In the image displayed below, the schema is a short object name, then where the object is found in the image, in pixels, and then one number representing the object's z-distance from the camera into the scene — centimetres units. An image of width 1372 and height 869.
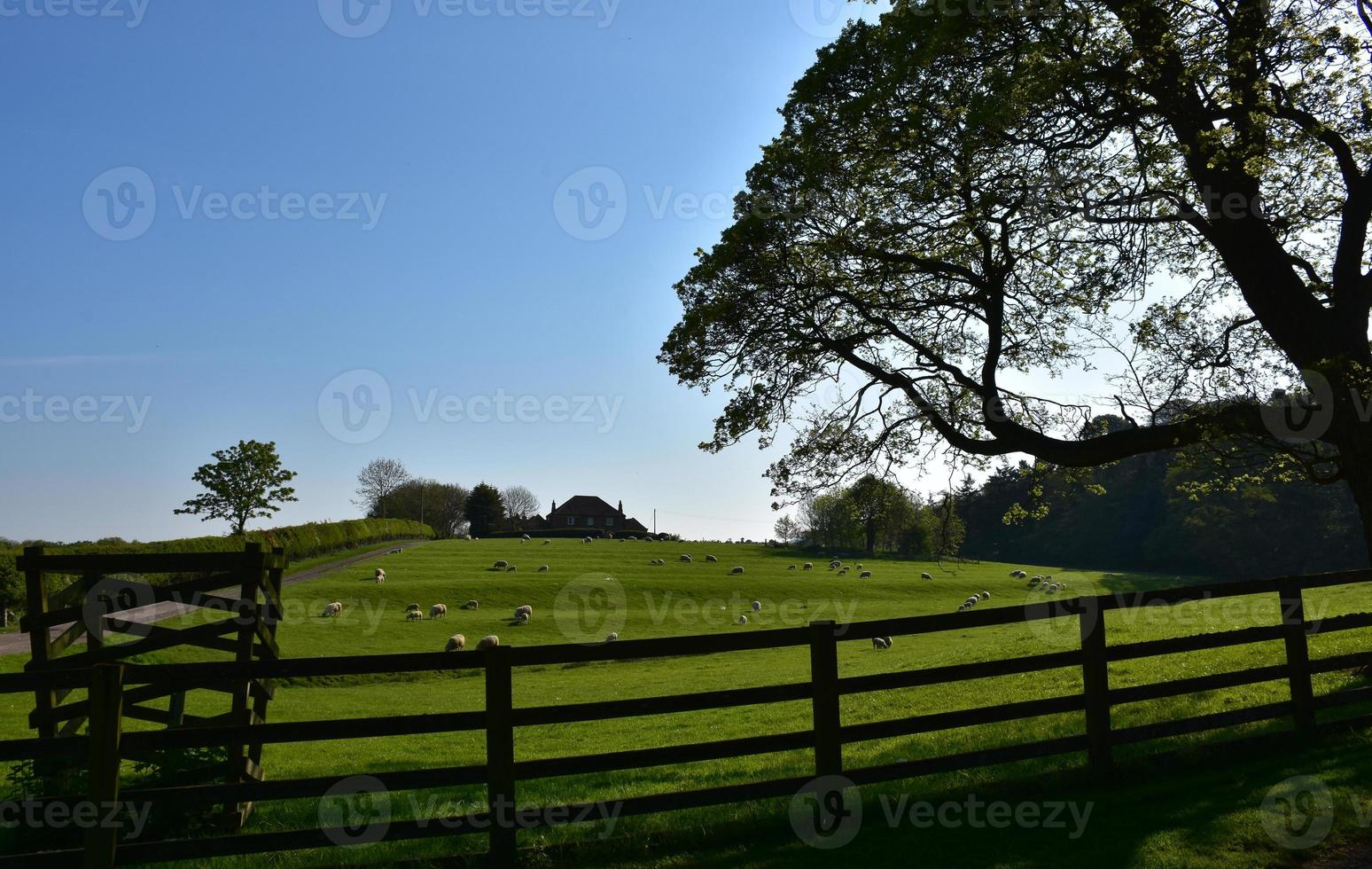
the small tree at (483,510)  12731
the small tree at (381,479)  12838
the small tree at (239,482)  8600
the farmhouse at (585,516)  15188
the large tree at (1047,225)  1430
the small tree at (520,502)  15475
